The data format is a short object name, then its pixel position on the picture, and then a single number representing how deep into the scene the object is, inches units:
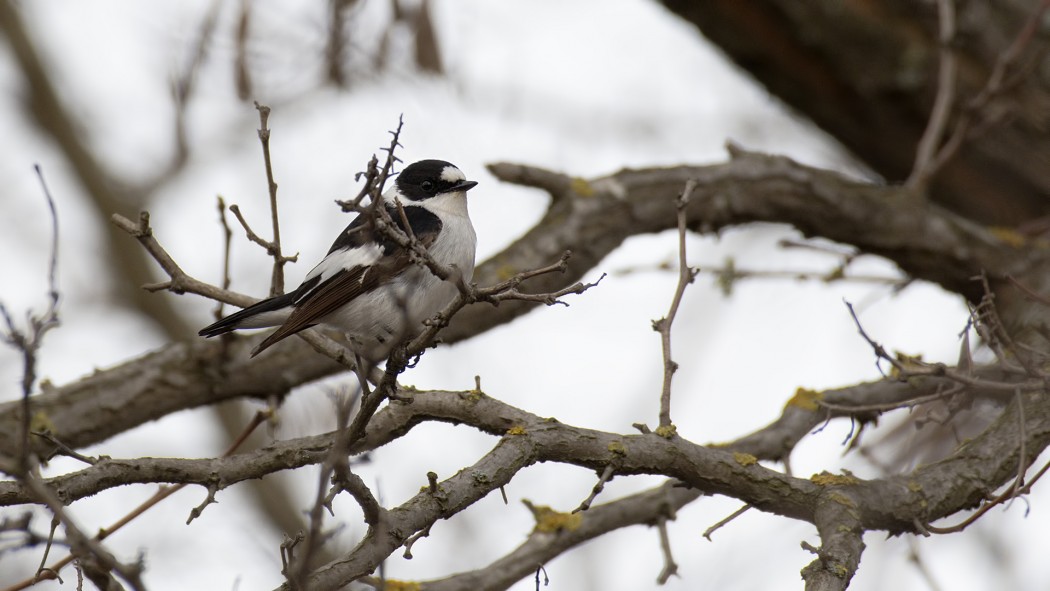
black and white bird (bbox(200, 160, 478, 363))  336.8
